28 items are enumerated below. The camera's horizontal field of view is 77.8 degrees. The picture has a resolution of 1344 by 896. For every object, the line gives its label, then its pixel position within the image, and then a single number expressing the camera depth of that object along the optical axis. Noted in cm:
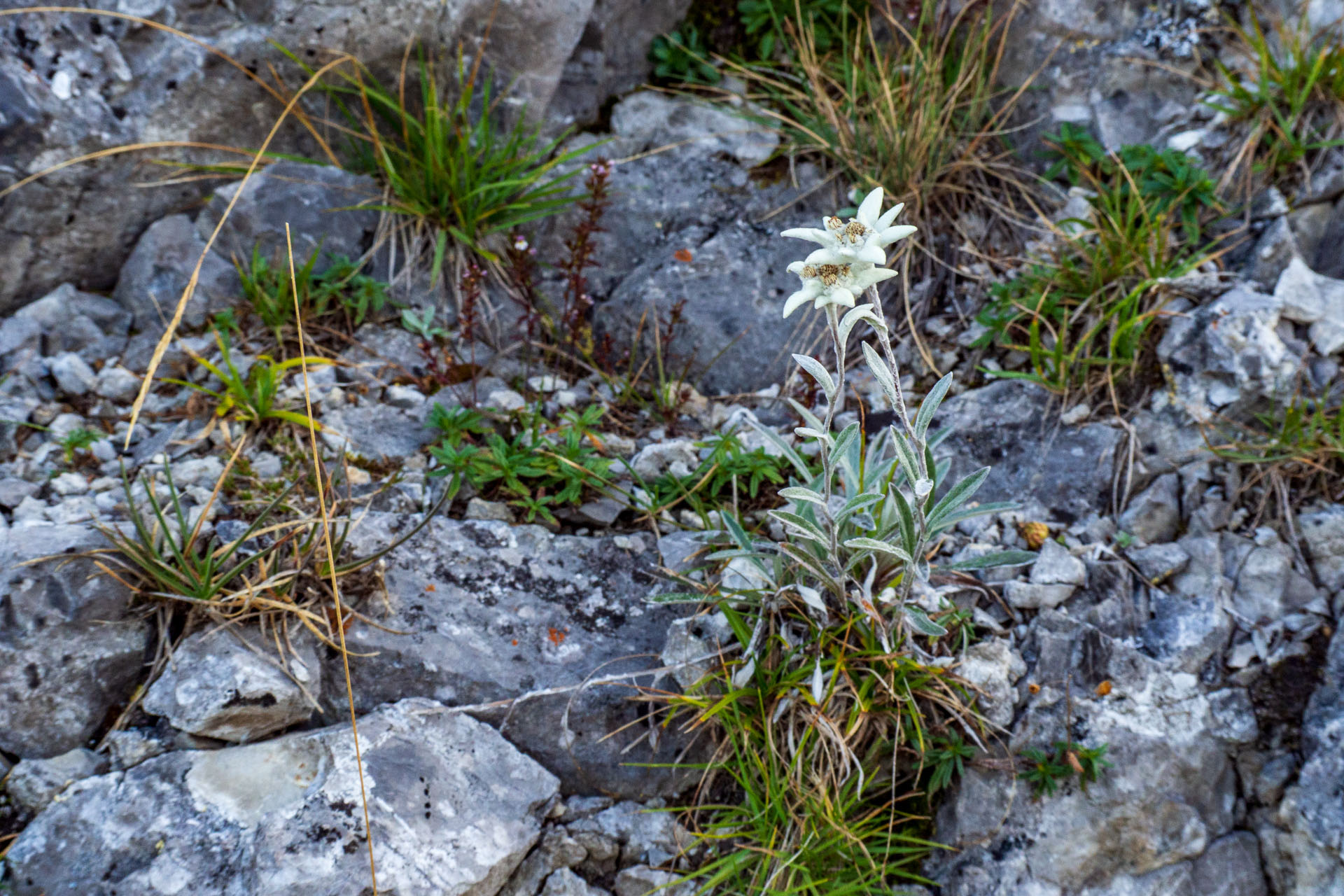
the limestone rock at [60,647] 208
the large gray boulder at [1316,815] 208
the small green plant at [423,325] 313
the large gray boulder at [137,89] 304
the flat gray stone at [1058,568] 243
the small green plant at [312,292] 299
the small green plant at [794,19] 366
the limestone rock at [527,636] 229
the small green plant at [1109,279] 277
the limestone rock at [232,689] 207
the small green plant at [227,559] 215
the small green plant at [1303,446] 244
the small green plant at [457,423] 271
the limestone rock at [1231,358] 260
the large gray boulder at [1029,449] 265
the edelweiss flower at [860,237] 154
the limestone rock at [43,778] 201
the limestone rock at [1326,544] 238
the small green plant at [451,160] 323
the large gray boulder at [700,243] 326
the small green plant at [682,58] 377
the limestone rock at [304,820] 189
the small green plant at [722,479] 257
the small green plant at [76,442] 264
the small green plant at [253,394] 265
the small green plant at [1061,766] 215
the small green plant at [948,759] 221
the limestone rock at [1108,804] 217
